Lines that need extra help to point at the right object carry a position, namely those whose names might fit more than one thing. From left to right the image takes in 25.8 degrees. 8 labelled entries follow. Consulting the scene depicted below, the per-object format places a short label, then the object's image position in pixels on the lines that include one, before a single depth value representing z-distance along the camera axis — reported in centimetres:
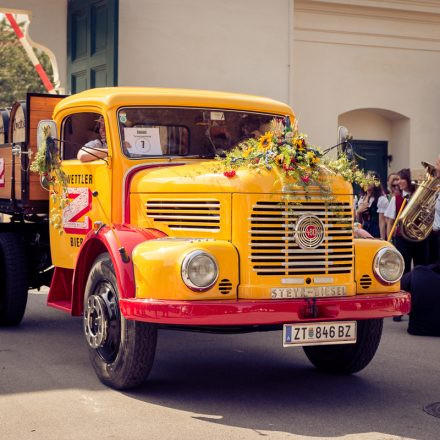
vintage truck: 611
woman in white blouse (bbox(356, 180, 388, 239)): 1446
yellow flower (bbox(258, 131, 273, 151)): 654
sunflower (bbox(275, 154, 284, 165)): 639
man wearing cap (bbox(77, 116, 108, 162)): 750
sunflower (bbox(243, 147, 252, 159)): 658
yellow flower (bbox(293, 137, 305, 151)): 651
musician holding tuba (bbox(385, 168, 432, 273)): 1031
